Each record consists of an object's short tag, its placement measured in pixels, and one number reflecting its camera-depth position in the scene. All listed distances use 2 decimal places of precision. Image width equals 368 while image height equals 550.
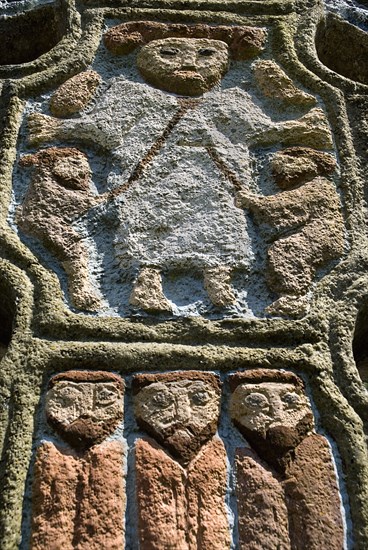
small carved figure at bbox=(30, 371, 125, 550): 1.10
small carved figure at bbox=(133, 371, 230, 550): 1.11
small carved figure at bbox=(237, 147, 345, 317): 1.40
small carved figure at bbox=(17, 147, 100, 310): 1.40
